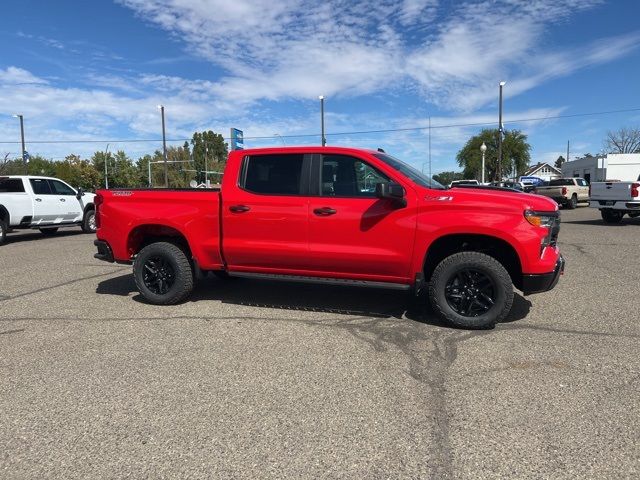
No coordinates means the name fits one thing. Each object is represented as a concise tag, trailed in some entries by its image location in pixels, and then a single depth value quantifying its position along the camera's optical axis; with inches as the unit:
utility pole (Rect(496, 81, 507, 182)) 1240.2
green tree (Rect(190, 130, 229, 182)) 3614.7
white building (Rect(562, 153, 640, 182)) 1590.1
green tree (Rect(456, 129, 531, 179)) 2605.8
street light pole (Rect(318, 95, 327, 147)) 1227.9
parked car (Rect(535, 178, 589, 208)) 1115.3
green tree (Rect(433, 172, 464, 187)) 3773.1
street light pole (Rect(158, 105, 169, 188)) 1617.6
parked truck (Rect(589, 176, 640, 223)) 640.4
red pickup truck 198.5
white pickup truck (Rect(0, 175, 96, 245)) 530.9
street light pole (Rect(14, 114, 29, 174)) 1592.3
